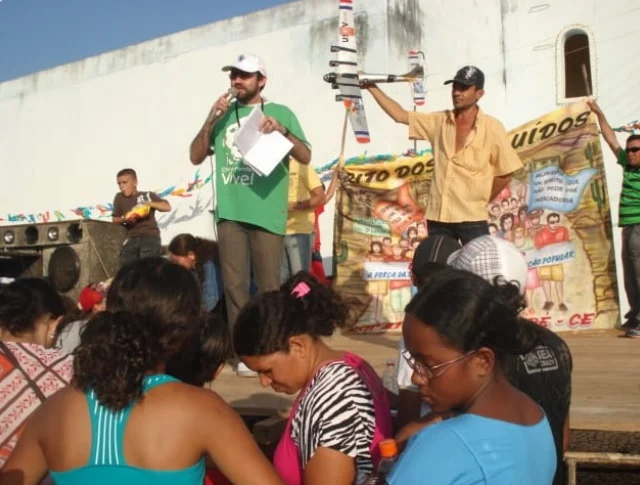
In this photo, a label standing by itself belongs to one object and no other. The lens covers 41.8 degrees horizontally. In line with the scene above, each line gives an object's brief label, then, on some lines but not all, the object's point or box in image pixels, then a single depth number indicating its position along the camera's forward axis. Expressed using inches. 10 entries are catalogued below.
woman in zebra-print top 94.9
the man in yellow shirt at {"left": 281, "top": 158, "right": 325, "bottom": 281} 256.1
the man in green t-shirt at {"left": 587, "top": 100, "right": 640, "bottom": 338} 250.5
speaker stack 387.5
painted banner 280.1
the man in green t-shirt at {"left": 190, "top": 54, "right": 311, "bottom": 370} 191.9
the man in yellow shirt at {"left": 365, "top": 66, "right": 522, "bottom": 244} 193.9
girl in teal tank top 83.6
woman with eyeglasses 65.3
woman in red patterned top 108.7
